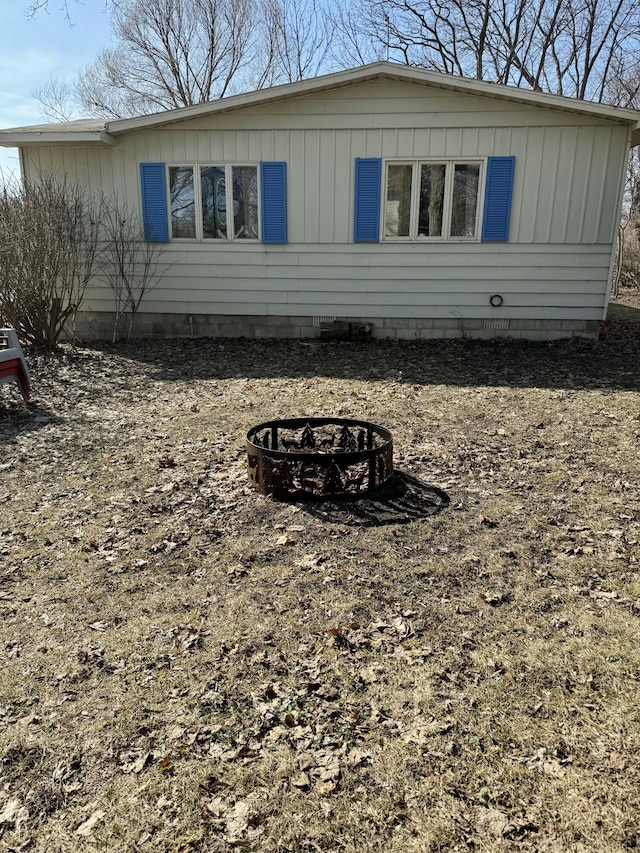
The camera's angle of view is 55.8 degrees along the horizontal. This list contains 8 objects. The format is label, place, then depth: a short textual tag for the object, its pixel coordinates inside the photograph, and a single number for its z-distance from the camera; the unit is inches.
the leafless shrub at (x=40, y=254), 327.3
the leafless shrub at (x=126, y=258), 401.7
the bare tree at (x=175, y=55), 1015.0
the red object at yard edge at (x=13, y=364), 249.8
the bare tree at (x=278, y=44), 1044.5
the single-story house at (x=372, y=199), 369.1
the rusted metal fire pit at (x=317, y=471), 166.4
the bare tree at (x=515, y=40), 924.6
